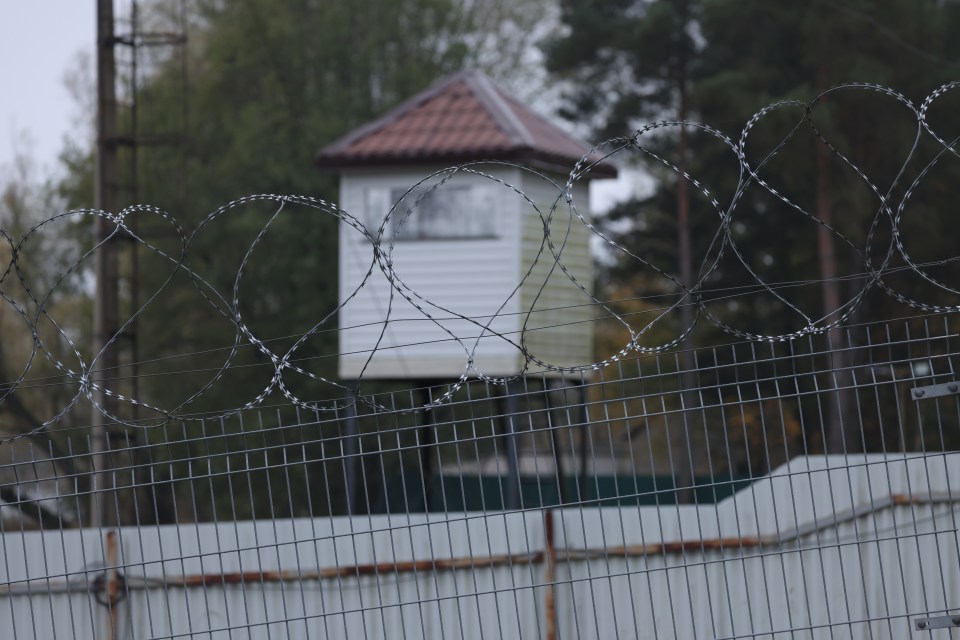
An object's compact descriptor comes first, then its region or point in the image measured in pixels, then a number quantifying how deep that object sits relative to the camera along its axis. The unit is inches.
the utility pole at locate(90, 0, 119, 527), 1144.8
